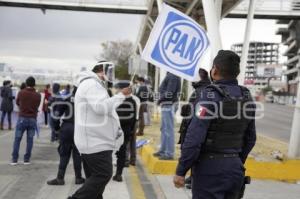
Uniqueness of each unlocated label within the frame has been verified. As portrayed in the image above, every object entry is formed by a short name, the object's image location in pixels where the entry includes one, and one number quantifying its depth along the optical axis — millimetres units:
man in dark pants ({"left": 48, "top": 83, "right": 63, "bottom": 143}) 15482
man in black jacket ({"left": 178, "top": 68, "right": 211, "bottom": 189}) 7203
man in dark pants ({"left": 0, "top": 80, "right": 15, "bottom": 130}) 19312
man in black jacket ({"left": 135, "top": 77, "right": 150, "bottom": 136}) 15617
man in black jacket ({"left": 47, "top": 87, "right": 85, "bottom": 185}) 8547
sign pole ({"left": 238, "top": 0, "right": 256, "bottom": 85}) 18345
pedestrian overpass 38031
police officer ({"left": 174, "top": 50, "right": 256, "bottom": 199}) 4293
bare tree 89125
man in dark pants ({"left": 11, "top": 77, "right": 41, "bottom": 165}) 10781
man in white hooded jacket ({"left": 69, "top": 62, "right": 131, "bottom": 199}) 5742
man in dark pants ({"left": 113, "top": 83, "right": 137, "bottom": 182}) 8898
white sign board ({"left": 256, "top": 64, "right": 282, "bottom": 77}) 85638
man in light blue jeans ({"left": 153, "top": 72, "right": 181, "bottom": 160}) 9797
